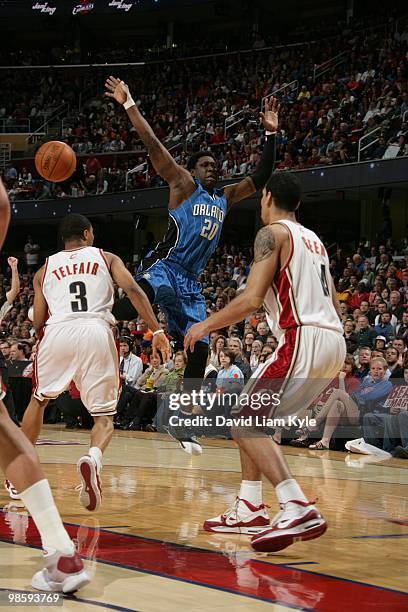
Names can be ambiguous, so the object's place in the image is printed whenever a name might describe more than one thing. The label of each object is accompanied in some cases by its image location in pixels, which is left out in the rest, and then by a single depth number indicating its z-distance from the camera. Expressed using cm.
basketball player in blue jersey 705
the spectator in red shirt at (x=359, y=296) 1528
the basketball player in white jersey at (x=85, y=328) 565
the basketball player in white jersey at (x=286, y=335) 441
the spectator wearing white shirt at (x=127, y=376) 1416
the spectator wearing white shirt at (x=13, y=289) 906
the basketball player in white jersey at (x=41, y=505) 331
